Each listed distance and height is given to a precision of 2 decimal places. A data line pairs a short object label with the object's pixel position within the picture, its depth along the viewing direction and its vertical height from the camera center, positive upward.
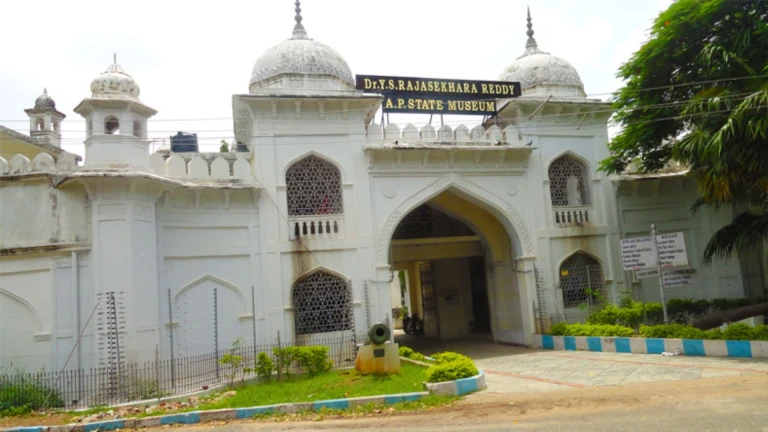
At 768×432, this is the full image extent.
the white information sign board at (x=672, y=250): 13.55 +0.49
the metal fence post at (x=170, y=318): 11.74 -0.17
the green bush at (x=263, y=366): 11.36 -1.23
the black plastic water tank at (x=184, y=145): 18.82 +5.26
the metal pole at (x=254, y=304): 13.11 -0.01
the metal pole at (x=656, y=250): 13.49 +0.52
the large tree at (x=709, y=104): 11.67 +3.72
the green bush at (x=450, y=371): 9.36 -1.33
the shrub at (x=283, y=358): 11.66 -1.14
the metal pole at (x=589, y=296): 15.76 -0.50
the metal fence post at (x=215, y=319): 12.33 -0.28
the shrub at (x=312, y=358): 11.79 -1.19
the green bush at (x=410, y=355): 12.71 -1.40
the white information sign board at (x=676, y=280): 14.04 -0.20
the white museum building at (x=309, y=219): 11.59 +1.89
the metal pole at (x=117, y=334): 10.87 -0.37
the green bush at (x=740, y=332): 10.72 -1.22
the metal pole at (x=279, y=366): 11.60 -1.28
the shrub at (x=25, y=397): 9.99 -1.34
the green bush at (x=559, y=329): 14.73 -1.23
